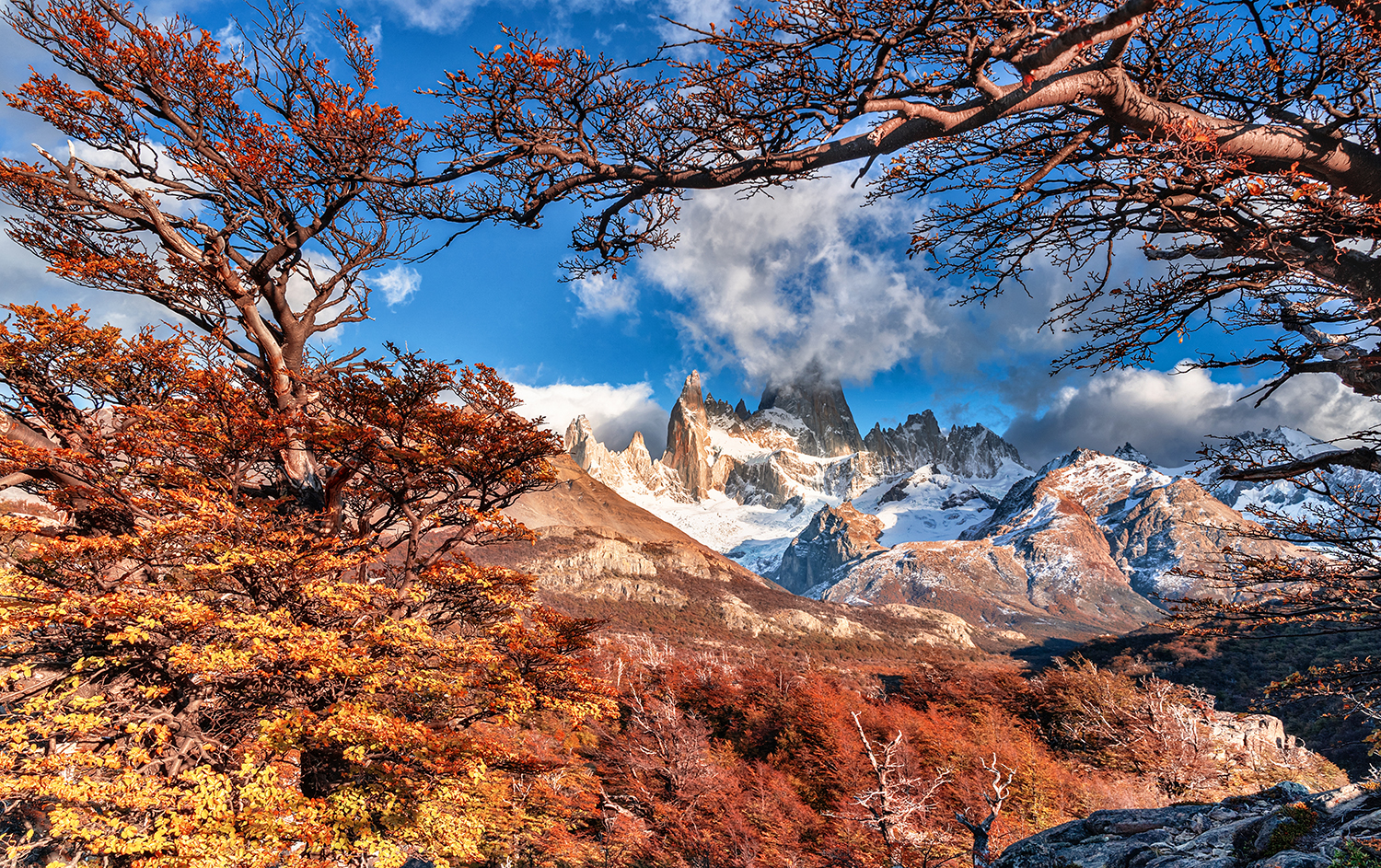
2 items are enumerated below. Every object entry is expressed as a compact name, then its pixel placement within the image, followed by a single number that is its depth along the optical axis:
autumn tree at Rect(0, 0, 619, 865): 8.17
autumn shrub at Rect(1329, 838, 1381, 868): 5.97
